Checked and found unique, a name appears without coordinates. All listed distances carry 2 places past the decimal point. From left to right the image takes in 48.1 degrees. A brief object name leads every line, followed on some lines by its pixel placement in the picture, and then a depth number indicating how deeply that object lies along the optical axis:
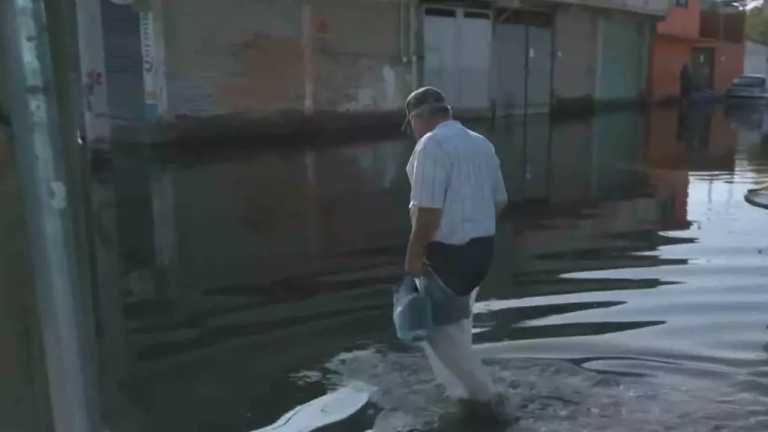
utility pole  1.41
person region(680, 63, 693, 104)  45.31
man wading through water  4.01
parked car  44.78
